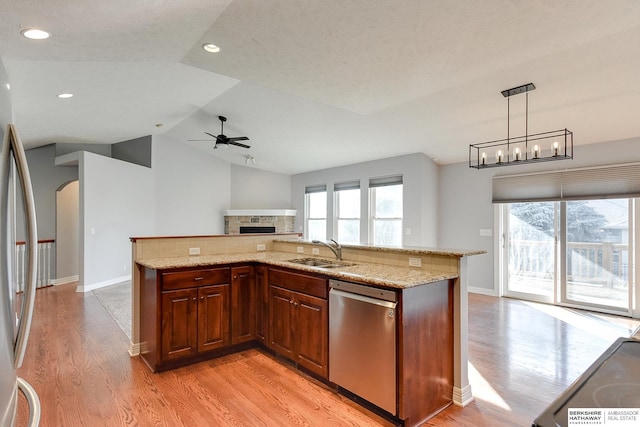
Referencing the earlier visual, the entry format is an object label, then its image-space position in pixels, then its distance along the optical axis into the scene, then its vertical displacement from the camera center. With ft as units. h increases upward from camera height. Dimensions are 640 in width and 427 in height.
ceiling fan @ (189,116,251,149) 18.21 +3.99
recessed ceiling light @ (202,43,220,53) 8.91 +4.45
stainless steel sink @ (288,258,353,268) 10.20 -1.56
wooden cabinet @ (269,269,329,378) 8.57 -2.91
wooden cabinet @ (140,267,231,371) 9.27 -2.92
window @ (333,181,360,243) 24.38 +0.17
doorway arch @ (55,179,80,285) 22.31 -1.34
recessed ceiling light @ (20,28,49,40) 6.81 +3.71
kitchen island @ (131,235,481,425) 7.14 -2.48
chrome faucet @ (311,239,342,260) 10.84 -1.15
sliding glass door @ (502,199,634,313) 15.30 -1.95
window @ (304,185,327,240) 27.04 +0.11
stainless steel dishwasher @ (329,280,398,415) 6.93 -2.83
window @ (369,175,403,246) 21.58 +0.22
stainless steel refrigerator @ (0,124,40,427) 2.98 -0.60
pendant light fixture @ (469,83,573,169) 11.39 +3.28
